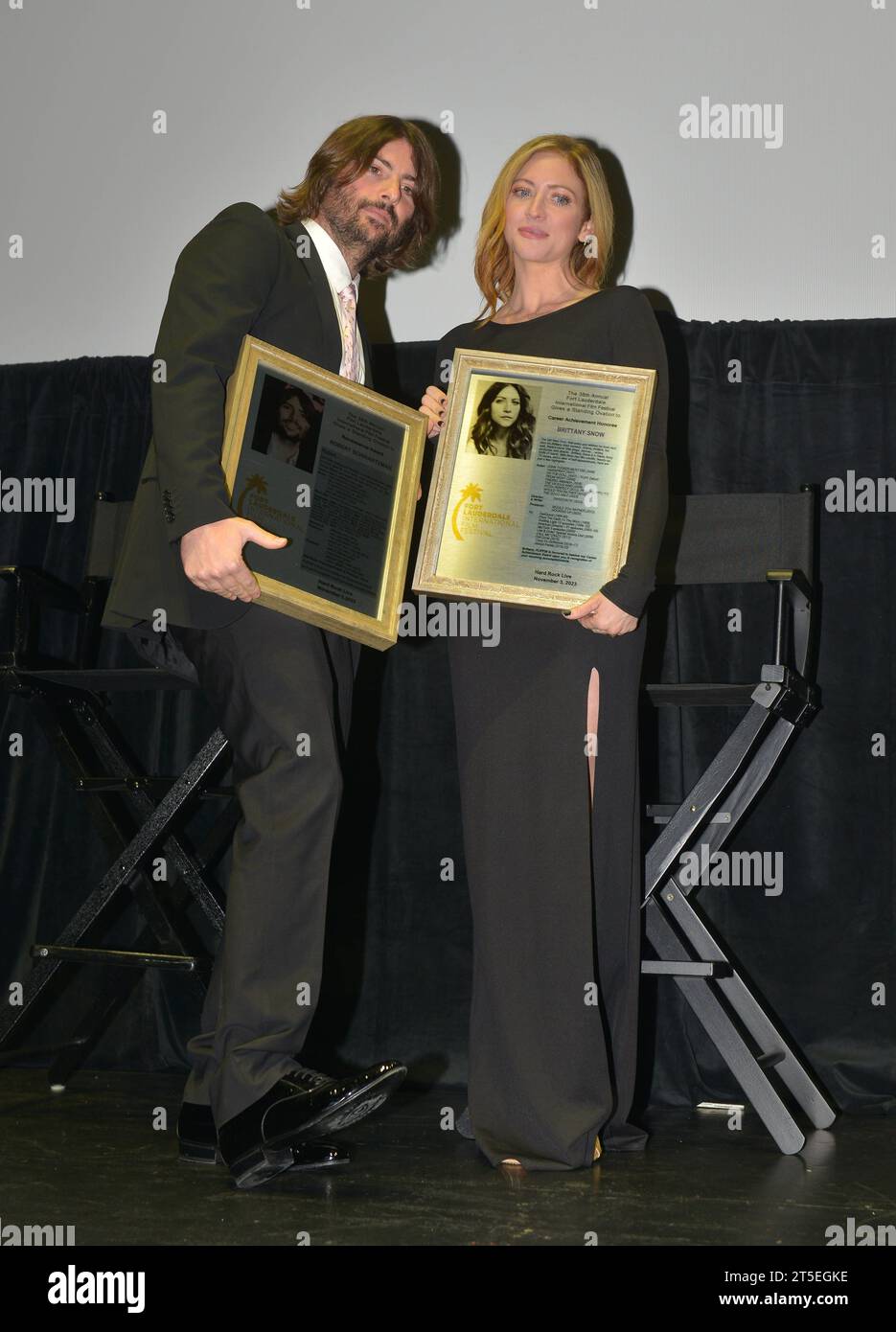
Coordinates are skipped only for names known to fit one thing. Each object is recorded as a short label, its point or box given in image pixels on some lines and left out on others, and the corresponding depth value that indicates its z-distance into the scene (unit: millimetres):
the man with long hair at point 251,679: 1726
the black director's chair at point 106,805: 2697
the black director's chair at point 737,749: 2424
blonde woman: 1995
